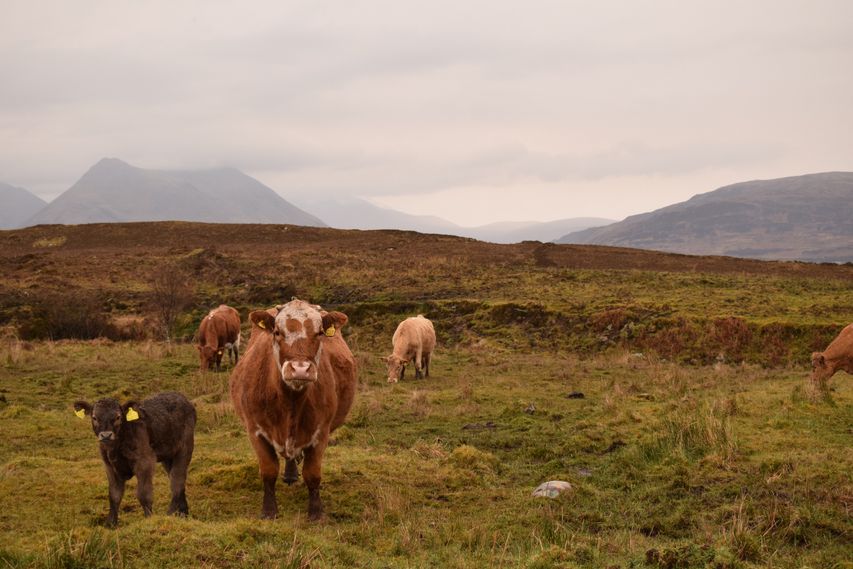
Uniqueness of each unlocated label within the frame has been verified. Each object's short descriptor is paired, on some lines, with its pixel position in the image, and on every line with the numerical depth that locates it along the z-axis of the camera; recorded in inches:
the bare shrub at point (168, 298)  1275.8
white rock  384.2
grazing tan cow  896.3
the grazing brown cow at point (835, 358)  677.9
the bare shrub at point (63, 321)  1246.3
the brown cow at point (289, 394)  326.6
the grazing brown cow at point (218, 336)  919.0
